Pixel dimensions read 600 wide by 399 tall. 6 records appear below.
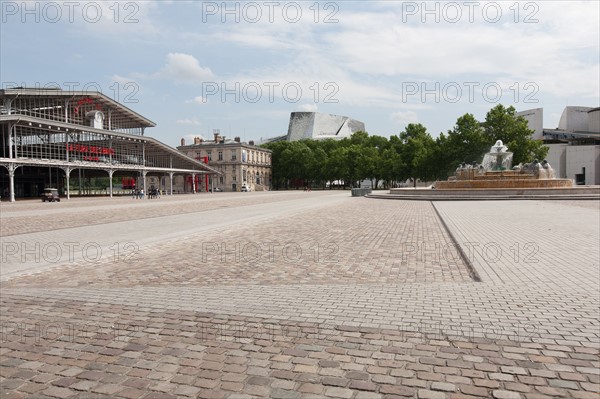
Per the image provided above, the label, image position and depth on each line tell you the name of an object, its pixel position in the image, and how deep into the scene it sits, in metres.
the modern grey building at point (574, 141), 79.44
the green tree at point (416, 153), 70.50
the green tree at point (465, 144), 64.38
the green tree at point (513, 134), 61.91
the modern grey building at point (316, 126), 137.50
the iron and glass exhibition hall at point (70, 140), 45.01
